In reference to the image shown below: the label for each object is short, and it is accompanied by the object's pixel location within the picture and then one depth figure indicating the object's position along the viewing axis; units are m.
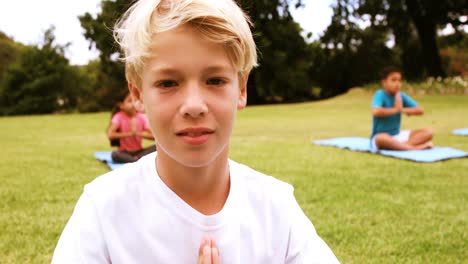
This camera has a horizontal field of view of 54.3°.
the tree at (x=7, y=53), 35.51
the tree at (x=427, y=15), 25.19
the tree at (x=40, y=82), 26.61
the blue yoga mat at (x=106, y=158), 5.67
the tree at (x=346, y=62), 29.84
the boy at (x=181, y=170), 1.29
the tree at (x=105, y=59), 27.44
